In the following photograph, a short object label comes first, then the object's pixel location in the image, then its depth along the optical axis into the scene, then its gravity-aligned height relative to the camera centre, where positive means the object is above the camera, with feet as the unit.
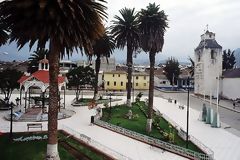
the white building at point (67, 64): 210.45 +20.35
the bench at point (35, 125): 53.71 -14.38
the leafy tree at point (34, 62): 121.43 +12.67
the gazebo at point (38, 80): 67.01 -0.29
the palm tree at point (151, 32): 58.35 +17.21
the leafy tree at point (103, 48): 93.60 +18.23
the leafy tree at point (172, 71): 176.51 +11.47
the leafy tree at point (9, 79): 81.39 +0.09
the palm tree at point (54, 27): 32.42 +10.64
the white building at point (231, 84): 123.91 -0.97
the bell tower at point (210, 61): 130.92 +16.64
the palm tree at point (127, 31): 85.82 +25.14
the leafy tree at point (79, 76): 94.37 +2.21
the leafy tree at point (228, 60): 174.32 +23.52
